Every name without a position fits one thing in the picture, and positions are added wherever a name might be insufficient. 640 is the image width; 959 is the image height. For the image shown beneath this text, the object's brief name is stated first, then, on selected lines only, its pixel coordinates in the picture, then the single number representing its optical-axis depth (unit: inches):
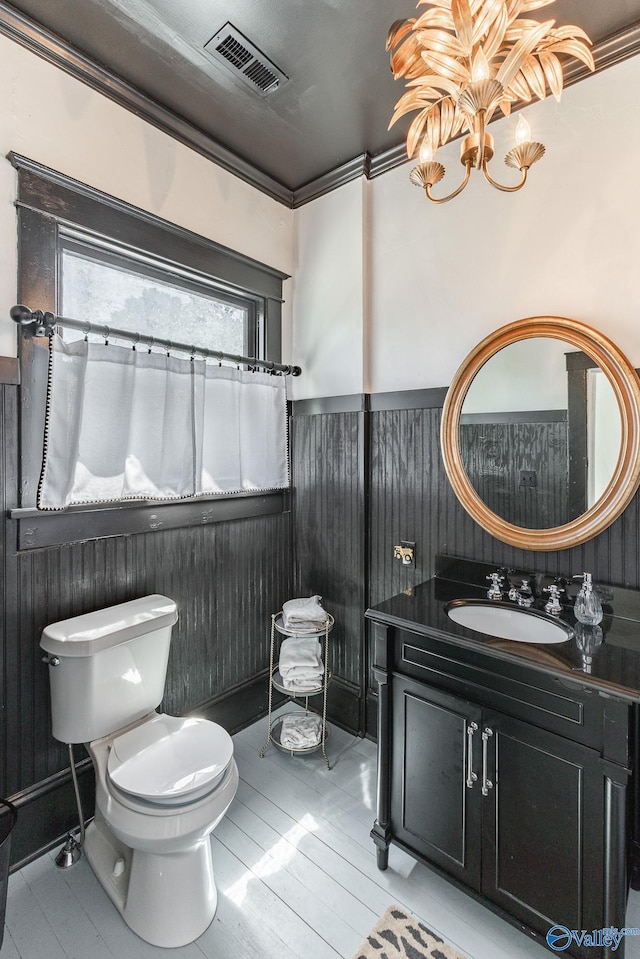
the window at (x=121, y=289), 63.8
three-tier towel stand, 85.1
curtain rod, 59.6
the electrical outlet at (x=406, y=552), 84.4
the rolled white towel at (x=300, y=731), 85.3
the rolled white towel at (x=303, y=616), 88.2
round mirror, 62.8
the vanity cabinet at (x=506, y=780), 46.1
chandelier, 40.2
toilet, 53.7
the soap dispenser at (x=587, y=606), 58.1
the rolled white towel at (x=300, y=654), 87.6
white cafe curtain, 65.9
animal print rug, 52.5
